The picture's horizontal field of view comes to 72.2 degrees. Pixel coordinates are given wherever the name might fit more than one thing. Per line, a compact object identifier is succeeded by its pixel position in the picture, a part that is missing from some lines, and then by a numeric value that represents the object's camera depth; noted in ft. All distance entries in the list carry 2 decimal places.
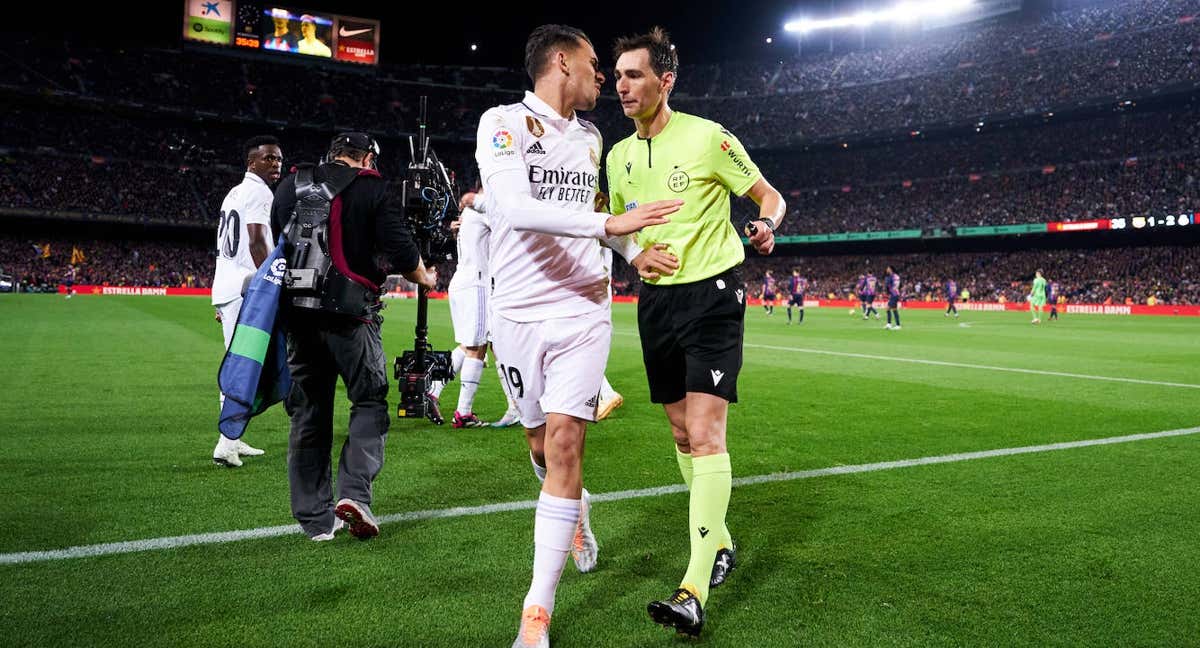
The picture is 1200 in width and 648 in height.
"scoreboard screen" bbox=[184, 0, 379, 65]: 170.40
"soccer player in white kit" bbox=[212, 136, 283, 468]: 18.97
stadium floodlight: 184.75
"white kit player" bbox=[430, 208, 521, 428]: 24.95
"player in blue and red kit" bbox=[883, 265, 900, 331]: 76.64
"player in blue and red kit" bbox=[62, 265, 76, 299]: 151.82
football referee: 11.27
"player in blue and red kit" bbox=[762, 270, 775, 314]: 101.91
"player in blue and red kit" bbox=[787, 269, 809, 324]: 92.02
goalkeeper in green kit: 92.93
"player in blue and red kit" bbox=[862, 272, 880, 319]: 93.56
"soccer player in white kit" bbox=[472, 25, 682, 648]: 9.85
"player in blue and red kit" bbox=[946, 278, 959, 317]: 106.63
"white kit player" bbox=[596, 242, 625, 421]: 24.74
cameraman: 13.55
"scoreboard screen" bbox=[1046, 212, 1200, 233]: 140.87
